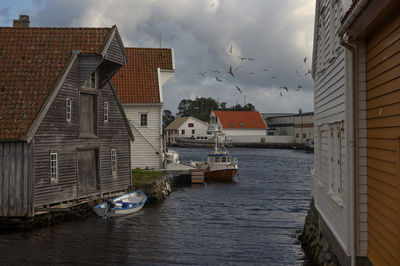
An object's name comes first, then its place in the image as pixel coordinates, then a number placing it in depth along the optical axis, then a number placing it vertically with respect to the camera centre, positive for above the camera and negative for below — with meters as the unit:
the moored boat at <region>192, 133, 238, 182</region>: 44.28 -3.13
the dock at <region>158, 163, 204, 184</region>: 39.50 -3.16
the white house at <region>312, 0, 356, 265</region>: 8.91 +0.03
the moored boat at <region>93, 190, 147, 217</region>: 22.42 -3.61
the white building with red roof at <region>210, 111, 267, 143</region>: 118.69 +2.20
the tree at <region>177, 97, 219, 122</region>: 177.73 +11.64
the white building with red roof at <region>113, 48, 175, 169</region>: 35.34 +1.80
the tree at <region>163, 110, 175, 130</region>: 180.86 +7.58
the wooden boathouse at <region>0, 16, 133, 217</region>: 19.62 +0.87
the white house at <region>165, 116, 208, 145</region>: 131.75 +2.22
